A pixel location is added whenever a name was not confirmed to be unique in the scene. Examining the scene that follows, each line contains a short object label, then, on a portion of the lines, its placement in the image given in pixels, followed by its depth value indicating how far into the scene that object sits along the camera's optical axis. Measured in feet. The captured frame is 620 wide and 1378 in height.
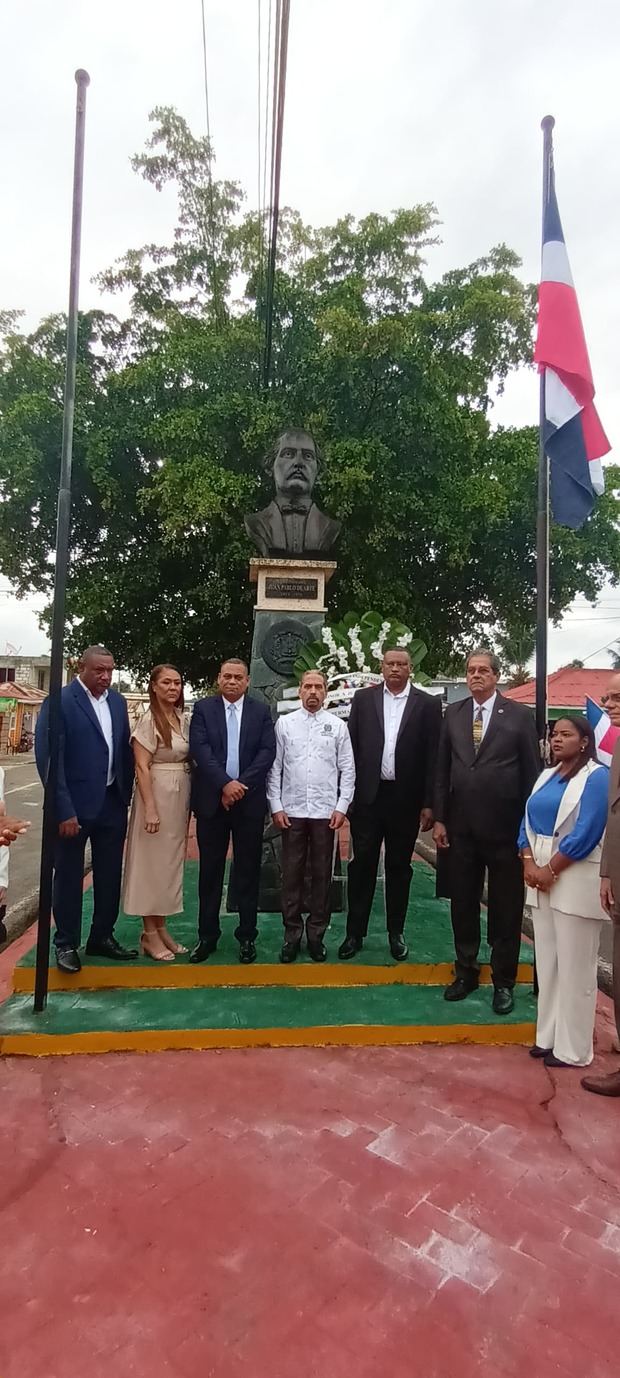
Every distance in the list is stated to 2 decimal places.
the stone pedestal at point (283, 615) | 19.15
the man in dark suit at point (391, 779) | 13.88
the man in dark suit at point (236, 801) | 13.53
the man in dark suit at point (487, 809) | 12.30
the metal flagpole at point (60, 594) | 11.76
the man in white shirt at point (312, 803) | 13.65
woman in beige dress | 13.43
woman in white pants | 10.77
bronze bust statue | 20.25
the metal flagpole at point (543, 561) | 14.11
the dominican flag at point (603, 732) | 13.11
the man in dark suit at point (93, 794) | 12.89
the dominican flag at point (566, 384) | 14.33
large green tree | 37.14
